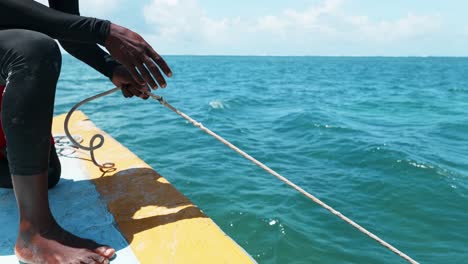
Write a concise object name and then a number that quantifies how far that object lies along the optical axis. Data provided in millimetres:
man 1548
